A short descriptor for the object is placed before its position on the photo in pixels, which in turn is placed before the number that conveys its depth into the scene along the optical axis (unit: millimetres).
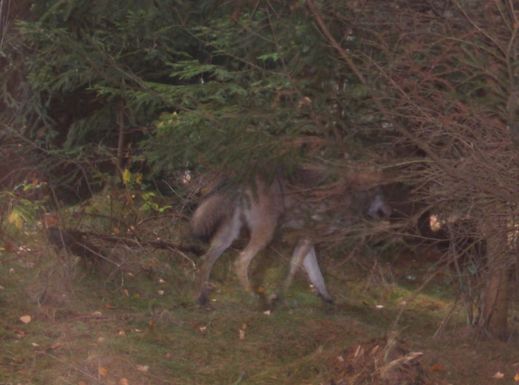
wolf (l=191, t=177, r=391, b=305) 20859
